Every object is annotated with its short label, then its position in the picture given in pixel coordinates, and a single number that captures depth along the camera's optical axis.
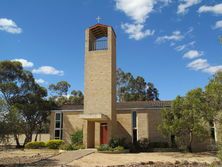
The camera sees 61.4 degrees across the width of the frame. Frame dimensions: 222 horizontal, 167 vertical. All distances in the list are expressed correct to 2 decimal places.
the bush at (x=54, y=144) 20.74
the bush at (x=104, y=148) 16.89
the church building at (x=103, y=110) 19.11
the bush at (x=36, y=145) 21.48
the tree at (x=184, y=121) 16.96
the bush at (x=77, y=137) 20.49
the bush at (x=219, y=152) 6.62
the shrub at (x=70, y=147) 17.44
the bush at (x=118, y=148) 16.99
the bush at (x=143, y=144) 19.87
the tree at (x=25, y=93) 25.56
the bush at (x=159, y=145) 20.05
